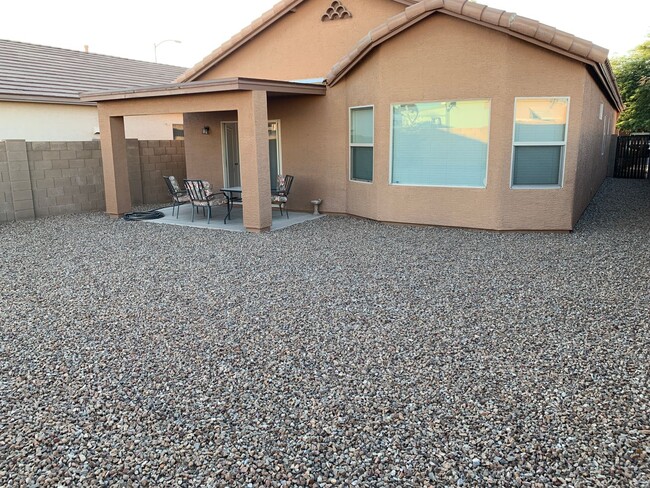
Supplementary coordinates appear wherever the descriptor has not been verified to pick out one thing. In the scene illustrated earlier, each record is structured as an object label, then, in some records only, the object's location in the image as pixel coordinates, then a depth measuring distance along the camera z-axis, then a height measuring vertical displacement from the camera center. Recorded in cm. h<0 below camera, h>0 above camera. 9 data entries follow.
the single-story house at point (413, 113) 926 +72
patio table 1149 -103
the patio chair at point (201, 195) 1124 -93
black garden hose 1198 -144
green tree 2544 +315
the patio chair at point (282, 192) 1140 -89
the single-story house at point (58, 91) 1376 +161
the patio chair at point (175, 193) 1186 -92
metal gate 2275 -38
